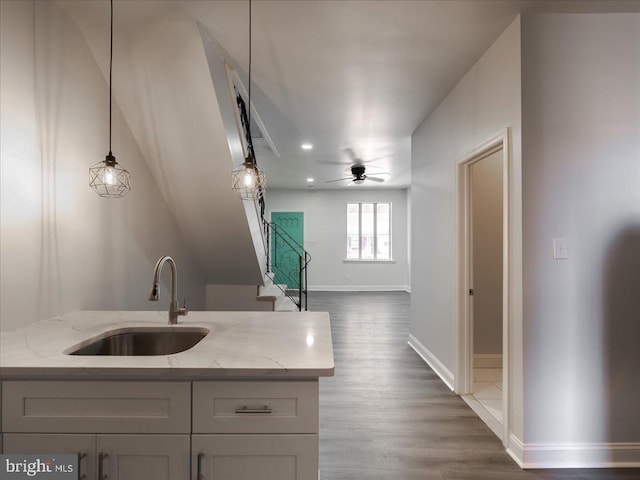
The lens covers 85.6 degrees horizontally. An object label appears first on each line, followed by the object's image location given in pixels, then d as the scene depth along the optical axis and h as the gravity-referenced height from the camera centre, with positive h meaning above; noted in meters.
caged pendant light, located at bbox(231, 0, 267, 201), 2.09 +0.42
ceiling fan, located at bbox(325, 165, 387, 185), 6.41 +1.37
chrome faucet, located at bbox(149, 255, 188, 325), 1.76 -0.32
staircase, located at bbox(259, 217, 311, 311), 9.36 -0.46
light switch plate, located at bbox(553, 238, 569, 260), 2.10 -0.03
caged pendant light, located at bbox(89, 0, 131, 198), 1.81 +0.41
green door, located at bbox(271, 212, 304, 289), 9.44 -0.10
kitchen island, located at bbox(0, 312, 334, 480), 1.21 -0.62
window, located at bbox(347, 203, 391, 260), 9.73 +0.37
